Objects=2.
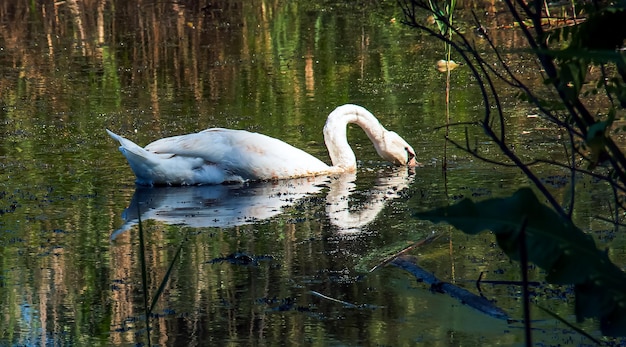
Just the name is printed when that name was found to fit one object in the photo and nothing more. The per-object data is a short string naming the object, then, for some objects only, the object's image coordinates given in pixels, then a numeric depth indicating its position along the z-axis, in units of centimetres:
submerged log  987
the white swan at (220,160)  1750
